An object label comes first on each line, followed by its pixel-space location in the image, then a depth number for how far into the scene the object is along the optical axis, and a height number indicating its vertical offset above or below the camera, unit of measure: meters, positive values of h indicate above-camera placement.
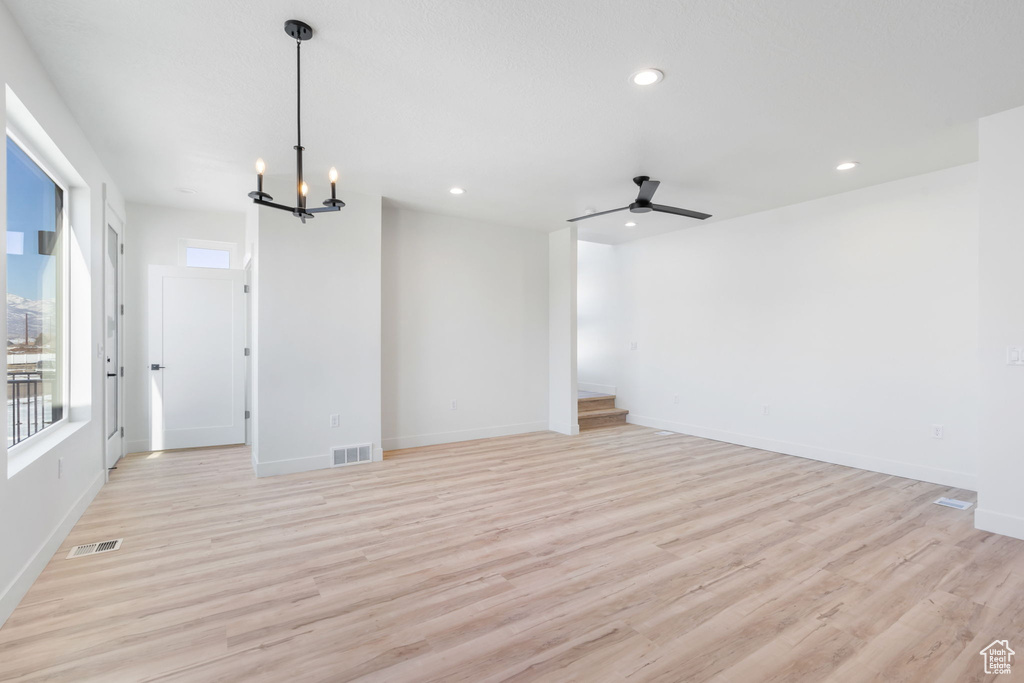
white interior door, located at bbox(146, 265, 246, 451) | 5.34 -0.18
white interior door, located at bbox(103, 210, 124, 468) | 4.59 -0.02
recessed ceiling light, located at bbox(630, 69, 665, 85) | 2.65 +1.48
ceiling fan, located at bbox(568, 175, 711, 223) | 4.25 +1.25
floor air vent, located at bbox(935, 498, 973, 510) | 3.57 -1.24
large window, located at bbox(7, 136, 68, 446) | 2.68 +0.27
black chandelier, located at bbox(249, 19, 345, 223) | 2.25 +0.86
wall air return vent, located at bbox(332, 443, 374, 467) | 4.80 -1.14
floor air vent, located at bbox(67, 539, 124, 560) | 2.80 -1.23
